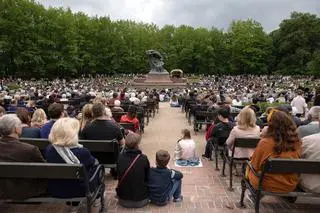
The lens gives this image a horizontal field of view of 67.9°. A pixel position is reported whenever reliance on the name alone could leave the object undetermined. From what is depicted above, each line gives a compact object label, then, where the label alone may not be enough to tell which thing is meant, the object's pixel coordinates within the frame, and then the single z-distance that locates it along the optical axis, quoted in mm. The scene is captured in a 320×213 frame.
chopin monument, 27990
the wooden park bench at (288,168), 3005
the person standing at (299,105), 9854
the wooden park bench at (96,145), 3893
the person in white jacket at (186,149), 5387
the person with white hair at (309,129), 4165
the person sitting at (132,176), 3489
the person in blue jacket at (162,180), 3589
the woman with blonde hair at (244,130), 4404
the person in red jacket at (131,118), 6549
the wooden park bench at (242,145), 4239
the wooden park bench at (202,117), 8220
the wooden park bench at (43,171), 2778
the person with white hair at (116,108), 8003
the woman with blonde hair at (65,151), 3015
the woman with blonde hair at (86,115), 4756
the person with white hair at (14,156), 3003
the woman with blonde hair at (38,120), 4614
